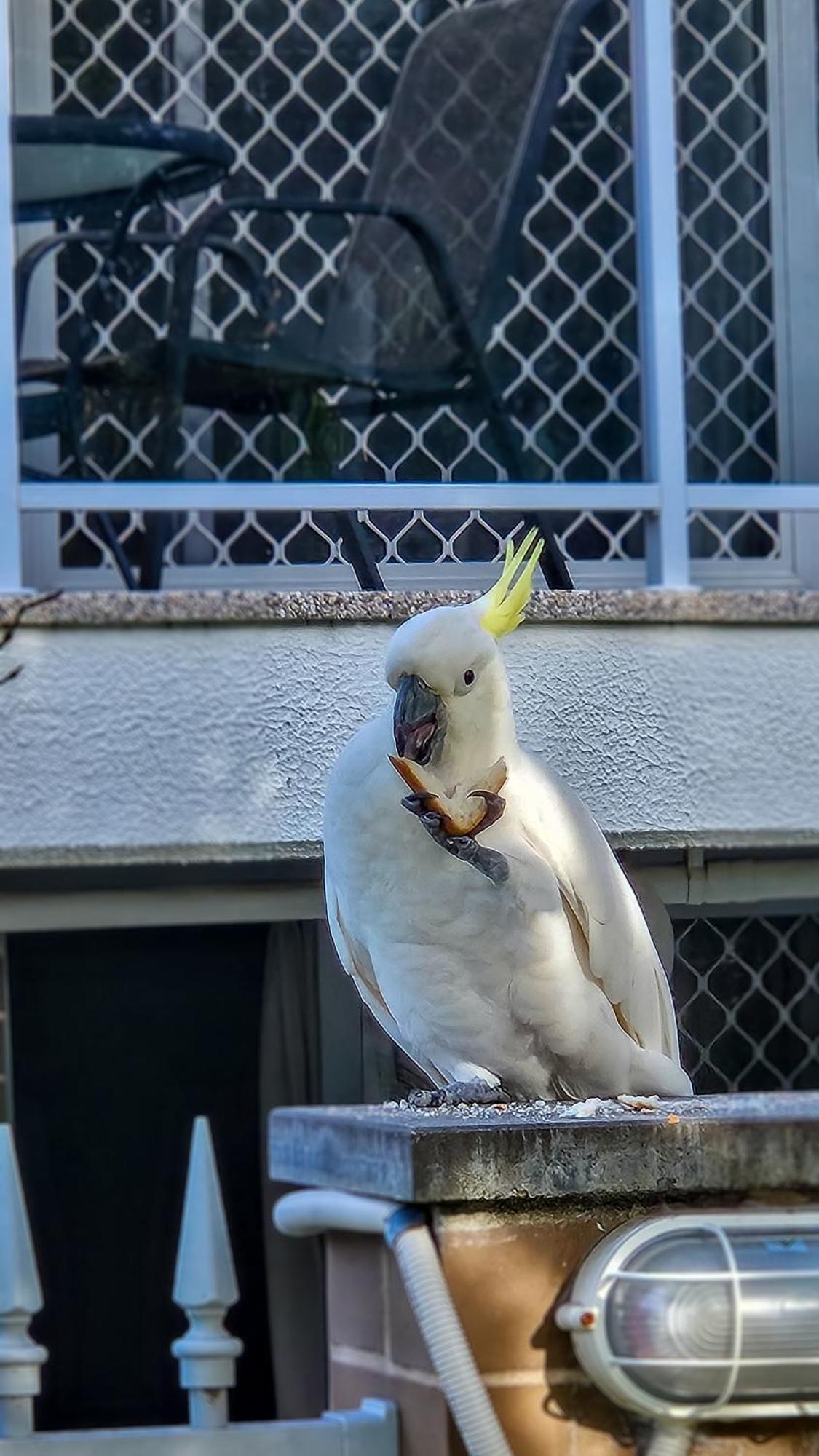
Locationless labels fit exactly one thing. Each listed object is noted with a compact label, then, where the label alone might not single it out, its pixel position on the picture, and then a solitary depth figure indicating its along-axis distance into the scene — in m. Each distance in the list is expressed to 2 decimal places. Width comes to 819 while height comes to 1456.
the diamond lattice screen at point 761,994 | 9.37
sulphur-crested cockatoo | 4.45
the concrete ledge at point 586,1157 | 3.11
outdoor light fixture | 2.99
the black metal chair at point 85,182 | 7.98
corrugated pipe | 2.97
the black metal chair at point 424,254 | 8.24
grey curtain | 9.89
